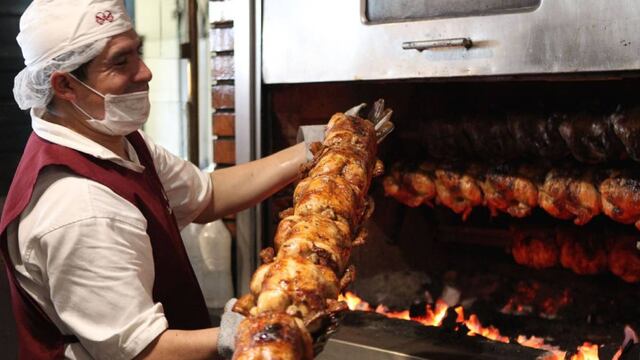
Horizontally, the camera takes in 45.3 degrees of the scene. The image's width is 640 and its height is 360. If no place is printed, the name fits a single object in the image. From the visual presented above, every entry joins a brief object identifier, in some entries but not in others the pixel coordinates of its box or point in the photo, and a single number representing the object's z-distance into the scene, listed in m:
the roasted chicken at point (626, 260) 2.67
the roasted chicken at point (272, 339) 1.20
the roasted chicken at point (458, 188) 2.69
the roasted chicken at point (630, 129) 2.25
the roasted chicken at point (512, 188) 2.57
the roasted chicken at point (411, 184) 2.75
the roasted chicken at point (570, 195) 2.44
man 1.83
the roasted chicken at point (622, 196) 2.32
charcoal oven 2.13
